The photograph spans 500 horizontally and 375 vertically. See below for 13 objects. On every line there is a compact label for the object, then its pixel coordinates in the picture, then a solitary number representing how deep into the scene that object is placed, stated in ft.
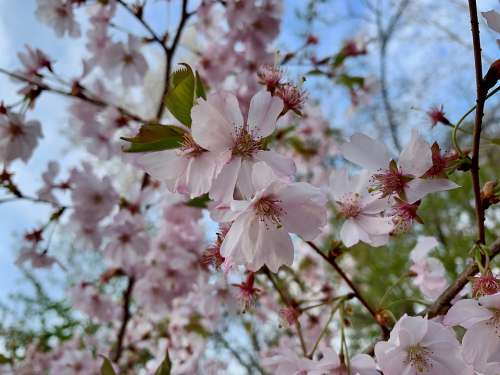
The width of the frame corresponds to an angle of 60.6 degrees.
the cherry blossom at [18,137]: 1.00
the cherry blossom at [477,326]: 0.44
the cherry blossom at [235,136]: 0.45
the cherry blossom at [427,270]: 0.73
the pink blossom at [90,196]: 1.31
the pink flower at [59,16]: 1.30
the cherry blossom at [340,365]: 0.53
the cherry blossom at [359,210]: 0.59
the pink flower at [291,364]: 0.56
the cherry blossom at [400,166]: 0.48
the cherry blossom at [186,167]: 0.46
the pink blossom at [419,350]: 0.46
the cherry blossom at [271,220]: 0.43
